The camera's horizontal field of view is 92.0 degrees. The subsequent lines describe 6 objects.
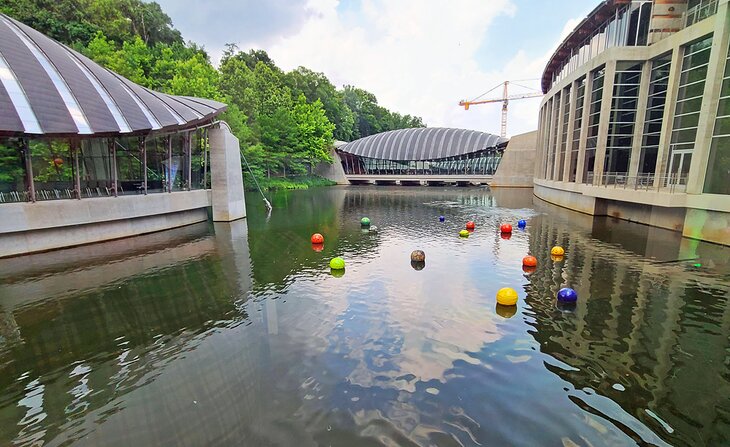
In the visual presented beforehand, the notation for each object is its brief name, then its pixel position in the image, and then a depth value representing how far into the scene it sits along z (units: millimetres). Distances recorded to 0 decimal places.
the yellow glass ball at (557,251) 15912
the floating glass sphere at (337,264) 14023
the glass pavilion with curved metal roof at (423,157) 64125
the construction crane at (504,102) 138375
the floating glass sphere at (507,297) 10414
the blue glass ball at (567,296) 10344
